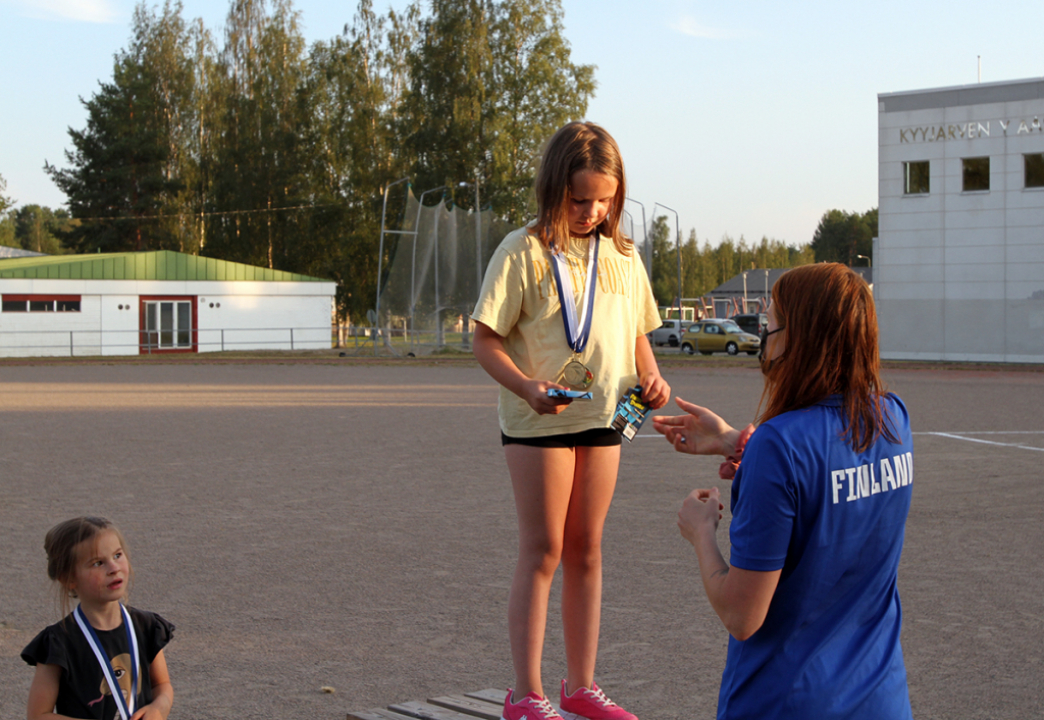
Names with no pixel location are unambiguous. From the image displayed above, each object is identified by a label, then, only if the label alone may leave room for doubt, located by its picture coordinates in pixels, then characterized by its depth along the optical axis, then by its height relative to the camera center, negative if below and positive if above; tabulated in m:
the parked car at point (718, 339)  45.81 -0.66
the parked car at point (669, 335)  54.16 -0.55
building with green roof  44.62 +0.91
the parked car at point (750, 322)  51.67 +0.06
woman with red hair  2.05 -0.38
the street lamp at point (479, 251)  37.03 +2.48
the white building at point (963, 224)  38.16 +3.48
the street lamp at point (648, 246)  35.23 +2.48
